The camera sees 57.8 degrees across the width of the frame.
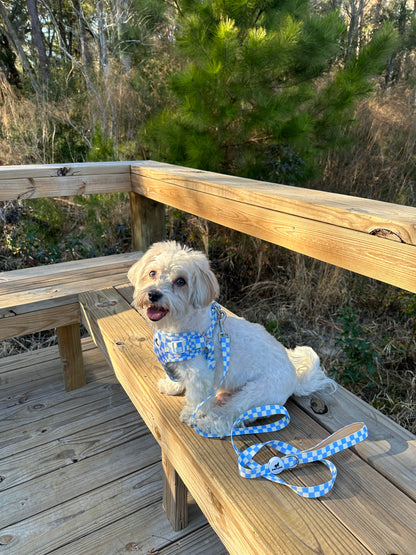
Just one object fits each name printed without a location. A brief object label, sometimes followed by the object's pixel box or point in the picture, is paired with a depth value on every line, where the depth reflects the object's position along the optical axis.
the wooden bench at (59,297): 2.10
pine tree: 3.50
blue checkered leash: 1.10
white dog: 1.31
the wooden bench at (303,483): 0.95
